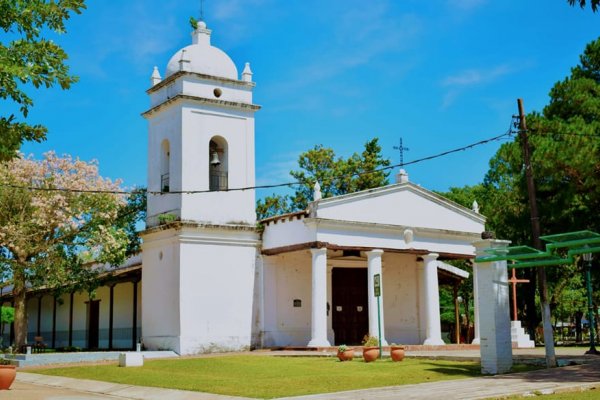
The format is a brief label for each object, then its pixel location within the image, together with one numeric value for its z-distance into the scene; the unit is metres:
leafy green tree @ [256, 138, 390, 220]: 46.47
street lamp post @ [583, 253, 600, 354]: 23.17
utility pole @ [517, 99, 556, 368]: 18.56
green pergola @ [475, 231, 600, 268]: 15.52
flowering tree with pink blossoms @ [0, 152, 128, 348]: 29.11
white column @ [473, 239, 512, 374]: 16.81
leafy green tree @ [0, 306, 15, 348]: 46.41
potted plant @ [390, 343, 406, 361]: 20.08
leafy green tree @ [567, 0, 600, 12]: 13.55
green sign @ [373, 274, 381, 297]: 21.48
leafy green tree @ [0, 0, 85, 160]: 11.07
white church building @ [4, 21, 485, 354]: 27.58
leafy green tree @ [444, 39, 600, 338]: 23.33
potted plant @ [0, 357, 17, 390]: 16.34
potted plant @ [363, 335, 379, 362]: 20.56
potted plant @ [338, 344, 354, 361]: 20.89
